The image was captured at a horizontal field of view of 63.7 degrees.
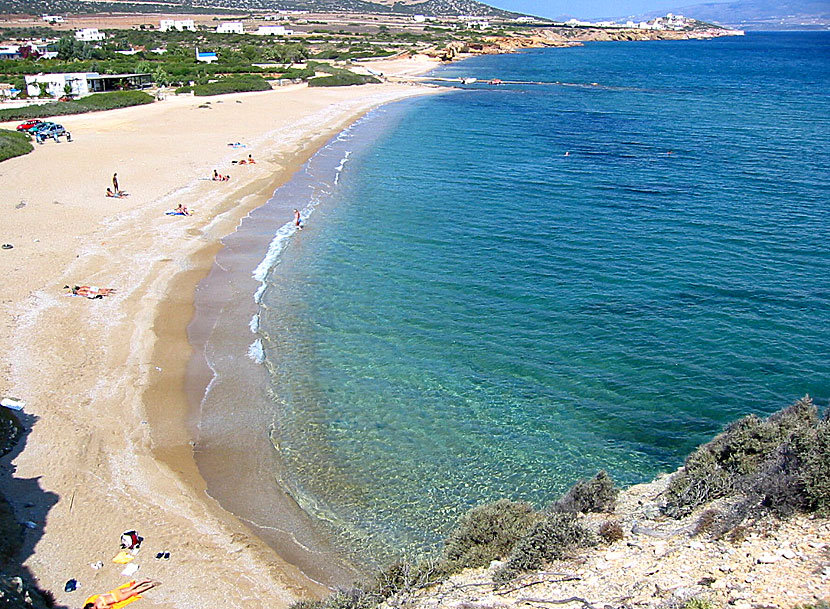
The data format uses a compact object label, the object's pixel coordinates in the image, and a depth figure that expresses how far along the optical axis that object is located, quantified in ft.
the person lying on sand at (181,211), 100.70
